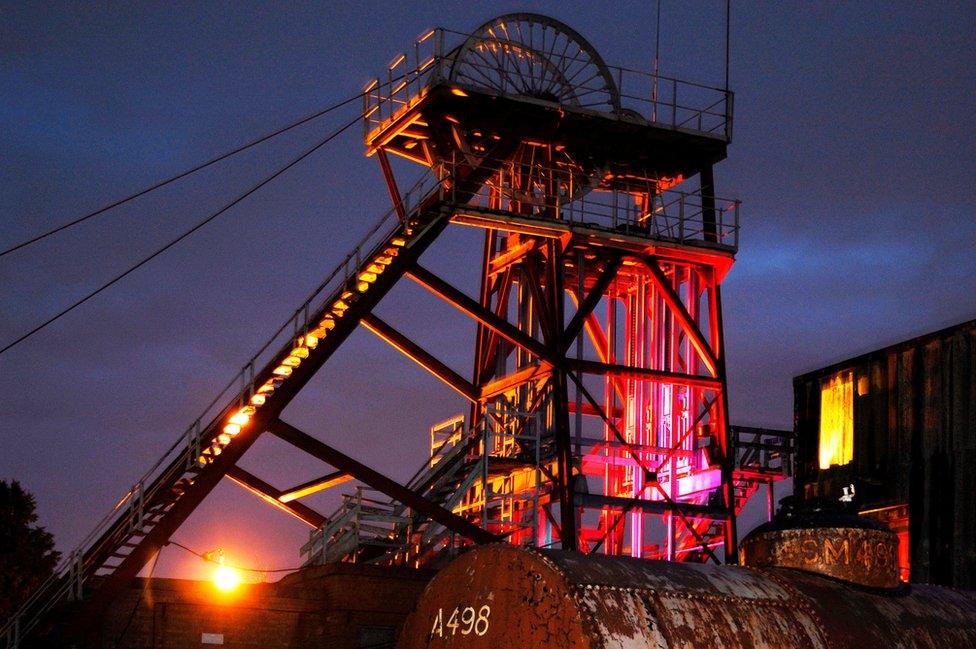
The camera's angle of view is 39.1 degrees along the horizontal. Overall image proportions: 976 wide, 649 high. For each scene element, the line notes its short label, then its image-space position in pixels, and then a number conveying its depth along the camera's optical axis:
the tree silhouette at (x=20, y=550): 48.28
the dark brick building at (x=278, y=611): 25.84
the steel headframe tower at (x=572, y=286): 32.03
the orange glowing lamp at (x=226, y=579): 26.16
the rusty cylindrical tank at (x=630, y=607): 9.45
